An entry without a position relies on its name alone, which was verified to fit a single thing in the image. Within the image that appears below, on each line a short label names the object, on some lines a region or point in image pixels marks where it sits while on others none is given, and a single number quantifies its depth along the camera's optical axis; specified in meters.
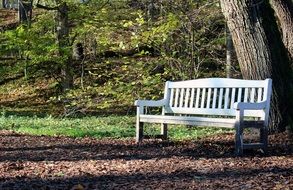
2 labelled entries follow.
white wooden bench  6.50
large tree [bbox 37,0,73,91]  19.73
